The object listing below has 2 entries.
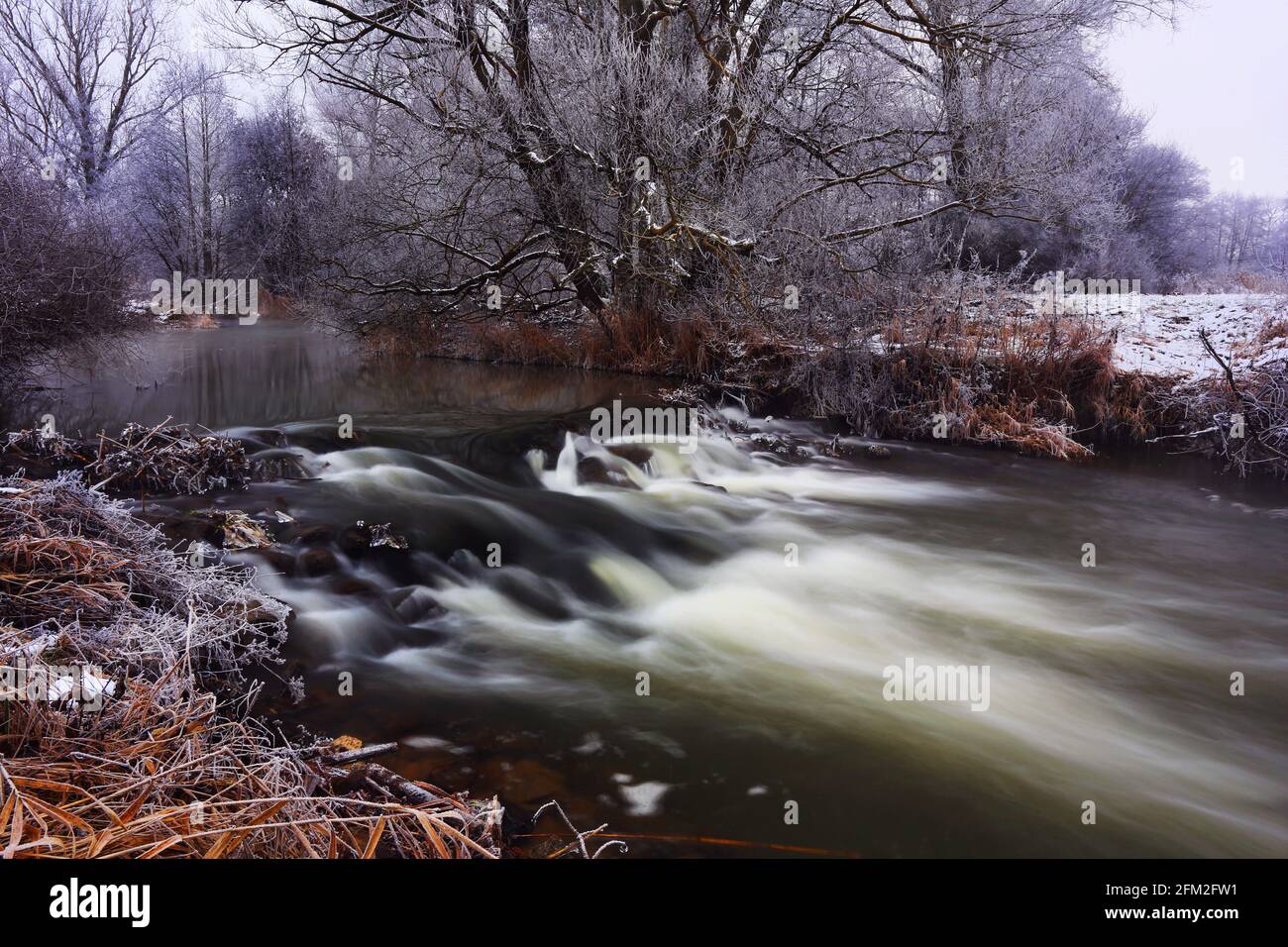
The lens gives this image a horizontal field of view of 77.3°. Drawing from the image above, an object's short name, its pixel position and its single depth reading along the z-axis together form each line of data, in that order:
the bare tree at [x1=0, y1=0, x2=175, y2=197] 23.58
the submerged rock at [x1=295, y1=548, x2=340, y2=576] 5.21
